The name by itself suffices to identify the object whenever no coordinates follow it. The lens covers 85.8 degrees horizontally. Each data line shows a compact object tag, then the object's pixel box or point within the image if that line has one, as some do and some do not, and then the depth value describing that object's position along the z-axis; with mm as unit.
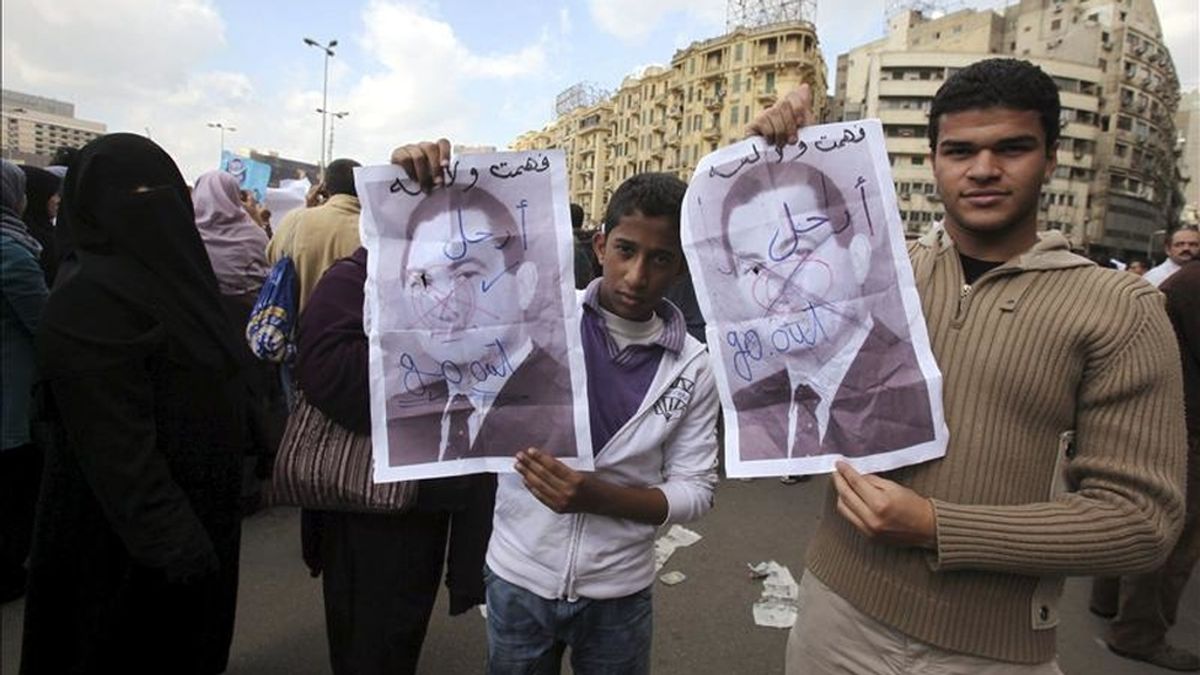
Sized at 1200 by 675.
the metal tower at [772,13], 54750
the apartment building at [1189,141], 80206
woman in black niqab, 1688
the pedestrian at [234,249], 3652
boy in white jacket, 1481
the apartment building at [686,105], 54125
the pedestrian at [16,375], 2881
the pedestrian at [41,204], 3865
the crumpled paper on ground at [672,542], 3772
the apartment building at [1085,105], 53500
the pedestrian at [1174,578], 2965
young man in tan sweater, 1050
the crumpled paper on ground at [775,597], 3184
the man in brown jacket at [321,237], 3129
